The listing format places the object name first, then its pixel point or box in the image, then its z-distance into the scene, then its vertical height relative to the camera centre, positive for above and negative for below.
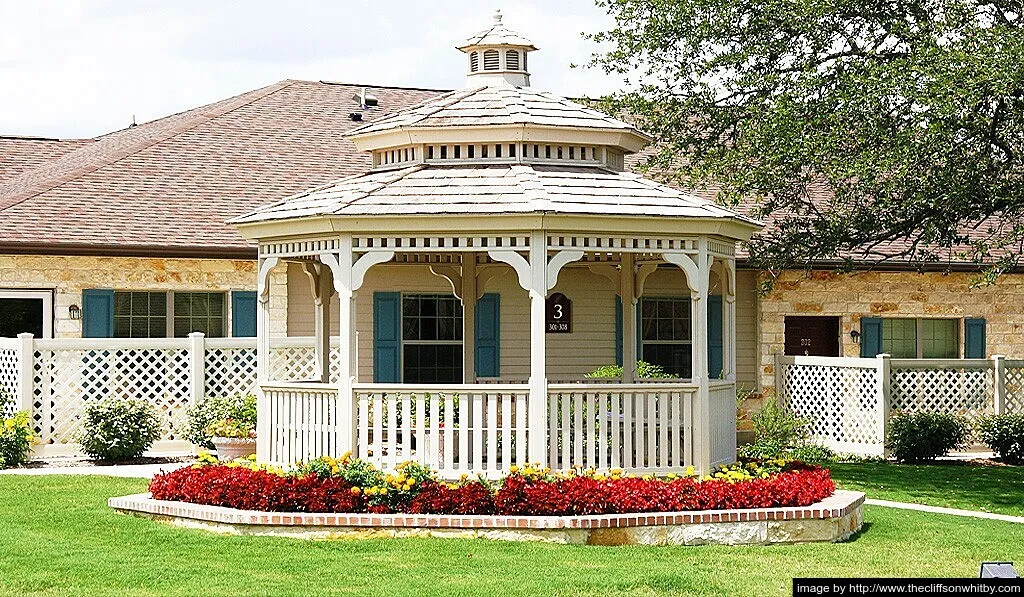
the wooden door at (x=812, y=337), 21.67 +0.09
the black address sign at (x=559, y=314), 20.52 +0.42
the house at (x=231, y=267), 18.45 +1.02
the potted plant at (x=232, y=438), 16.33 -1.02
